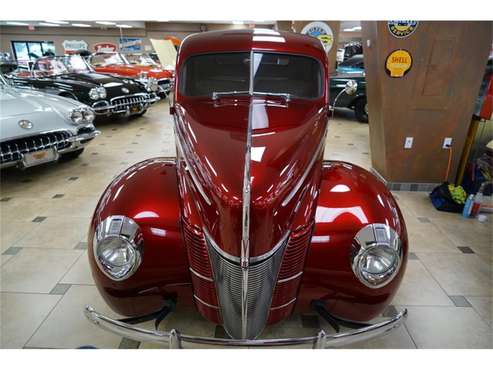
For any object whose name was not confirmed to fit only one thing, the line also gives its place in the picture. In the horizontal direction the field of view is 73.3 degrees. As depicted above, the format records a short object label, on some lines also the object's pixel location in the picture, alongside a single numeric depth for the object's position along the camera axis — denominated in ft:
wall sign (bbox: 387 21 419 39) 10.72
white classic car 11.67
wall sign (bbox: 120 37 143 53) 58.61
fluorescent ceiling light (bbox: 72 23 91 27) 67.05
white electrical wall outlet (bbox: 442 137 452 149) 12.17
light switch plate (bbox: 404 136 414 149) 12.32
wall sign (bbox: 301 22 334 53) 28.19
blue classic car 25.95
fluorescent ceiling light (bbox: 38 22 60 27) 63.89
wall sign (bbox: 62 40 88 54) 55.71
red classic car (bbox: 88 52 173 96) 27.84
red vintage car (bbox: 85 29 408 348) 4.53
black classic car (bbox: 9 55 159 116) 19.67
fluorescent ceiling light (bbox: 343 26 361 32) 70.10
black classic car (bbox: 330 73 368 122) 23.26
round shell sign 11.11
